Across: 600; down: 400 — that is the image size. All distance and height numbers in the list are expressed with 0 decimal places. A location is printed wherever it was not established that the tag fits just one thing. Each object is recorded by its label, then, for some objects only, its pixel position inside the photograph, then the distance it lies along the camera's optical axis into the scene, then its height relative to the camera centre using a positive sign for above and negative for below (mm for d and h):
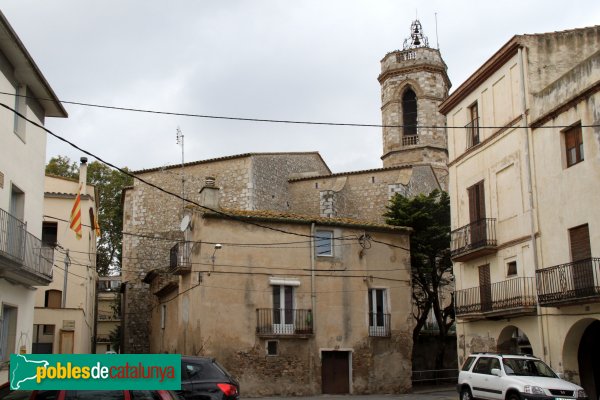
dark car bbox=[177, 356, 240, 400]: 12906 -821
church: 25531 +1363
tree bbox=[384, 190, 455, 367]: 33125 +4366
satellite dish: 26486 +4302
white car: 16031 -1110
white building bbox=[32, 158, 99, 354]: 30547 +2778
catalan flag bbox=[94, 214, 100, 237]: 31350 +5040
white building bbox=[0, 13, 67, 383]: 16516 +3729
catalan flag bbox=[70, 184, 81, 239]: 23891 +4010
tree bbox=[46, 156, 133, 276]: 53812 +10845
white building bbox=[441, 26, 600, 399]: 18688 +3979
